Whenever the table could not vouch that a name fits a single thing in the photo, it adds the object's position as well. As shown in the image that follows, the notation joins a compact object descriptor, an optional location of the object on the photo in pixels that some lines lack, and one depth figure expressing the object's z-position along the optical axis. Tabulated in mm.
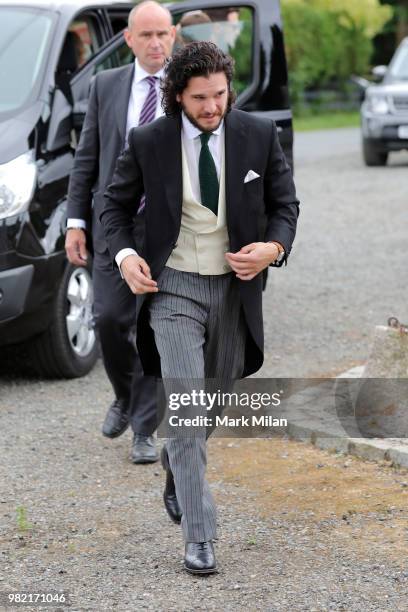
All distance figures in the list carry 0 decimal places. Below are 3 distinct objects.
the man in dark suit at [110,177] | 5711
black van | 6863
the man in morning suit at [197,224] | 4480
